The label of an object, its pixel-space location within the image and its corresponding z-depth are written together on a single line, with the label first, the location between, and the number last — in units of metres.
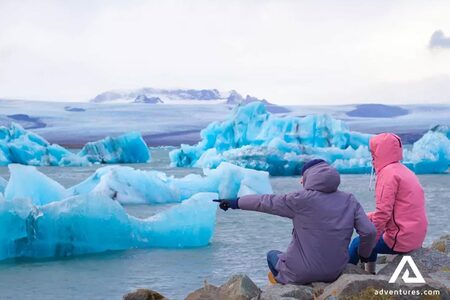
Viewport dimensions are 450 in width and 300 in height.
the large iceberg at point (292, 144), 26.55
